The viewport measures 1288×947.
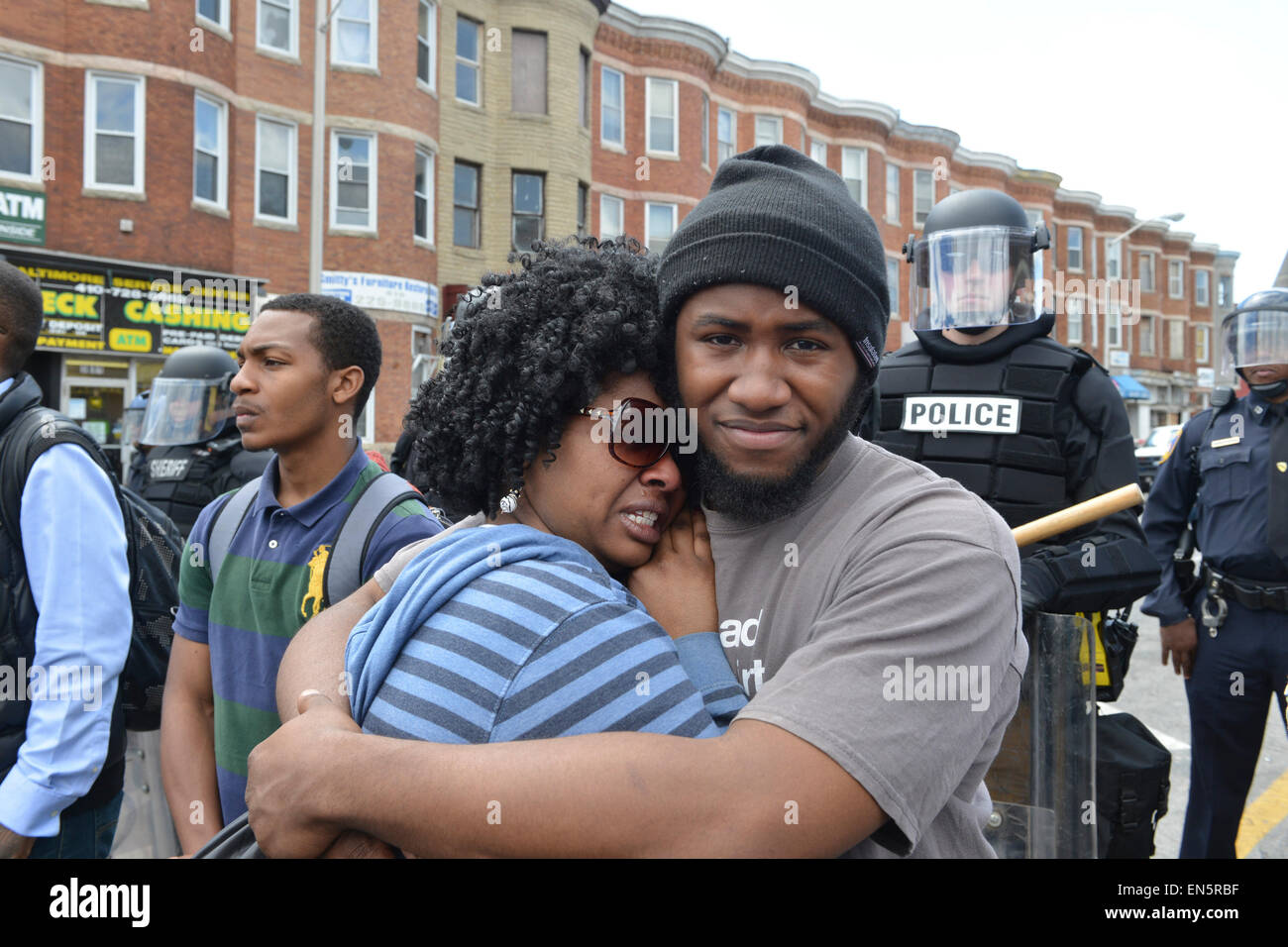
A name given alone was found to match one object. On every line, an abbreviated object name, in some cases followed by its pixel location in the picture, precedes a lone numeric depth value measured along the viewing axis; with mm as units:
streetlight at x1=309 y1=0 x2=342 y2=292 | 13477
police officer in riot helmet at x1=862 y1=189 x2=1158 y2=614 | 3318
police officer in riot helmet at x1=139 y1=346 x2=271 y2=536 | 5406
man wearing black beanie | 1139
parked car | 23331
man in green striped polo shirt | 2561
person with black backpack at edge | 2426
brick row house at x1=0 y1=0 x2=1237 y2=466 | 15008
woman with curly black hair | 1214
